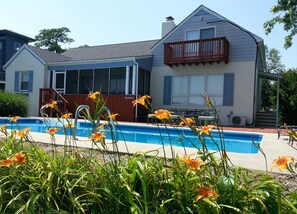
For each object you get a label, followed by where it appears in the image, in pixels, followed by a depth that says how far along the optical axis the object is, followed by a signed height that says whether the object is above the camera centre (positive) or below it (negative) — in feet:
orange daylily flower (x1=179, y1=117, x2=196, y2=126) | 5.94 -0.31
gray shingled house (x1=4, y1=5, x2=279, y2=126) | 48.60 +6.34
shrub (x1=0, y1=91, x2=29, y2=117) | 47.60 -0.74
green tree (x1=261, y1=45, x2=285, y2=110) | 195.17 +34.56
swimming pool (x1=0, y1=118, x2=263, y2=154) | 26.08 -3.36
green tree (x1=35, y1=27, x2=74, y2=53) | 174.91 +37.98
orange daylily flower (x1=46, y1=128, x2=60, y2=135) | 7.50 -0.73
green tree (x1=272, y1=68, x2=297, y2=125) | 51.60 +2.03
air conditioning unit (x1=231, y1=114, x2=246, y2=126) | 47.24 -1.85
